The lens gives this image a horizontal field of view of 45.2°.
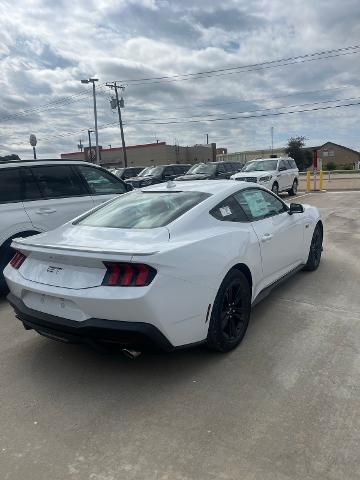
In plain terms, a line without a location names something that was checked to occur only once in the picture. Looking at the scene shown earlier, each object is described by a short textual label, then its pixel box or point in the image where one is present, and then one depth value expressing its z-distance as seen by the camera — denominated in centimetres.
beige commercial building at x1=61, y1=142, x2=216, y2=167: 7119
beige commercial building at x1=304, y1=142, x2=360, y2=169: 9481
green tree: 6944
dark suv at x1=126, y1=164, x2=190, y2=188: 1994
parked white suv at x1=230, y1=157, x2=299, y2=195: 1683
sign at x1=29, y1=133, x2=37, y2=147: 1189
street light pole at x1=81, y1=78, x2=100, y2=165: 3853
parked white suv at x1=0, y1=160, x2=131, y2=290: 557
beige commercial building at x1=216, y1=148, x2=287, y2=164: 7475
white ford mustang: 301
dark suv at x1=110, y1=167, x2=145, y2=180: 2479
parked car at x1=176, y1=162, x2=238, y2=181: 1892
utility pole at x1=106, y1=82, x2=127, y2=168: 4378
